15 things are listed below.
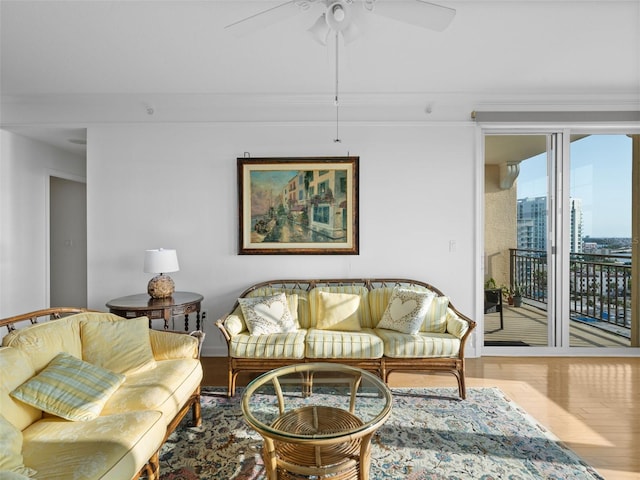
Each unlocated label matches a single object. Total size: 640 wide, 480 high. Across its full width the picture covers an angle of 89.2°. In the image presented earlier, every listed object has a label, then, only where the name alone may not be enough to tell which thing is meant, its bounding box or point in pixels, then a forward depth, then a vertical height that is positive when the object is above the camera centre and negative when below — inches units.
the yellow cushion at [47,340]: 71.6 -23.6
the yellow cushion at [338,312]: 123.3 -28.1
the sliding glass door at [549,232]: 147.6 +3.1
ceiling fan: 65.3 +47.7
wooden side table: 112.4 -23.7
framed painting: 142.9 +14.5
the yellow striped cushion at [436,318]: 122.2 -30.0
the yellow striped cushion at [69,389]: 64.9 -31.5
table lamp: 123.4 -11.5
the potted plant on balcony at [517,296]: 149.2 -26.6
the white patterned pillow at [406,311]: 116.0 -26.4
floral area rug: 73.4 -52.4
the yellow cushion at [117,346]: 84.4 -28.7
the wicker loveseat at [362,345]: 108.2 -35.6
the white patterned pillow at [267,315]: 116.9 -28.1
